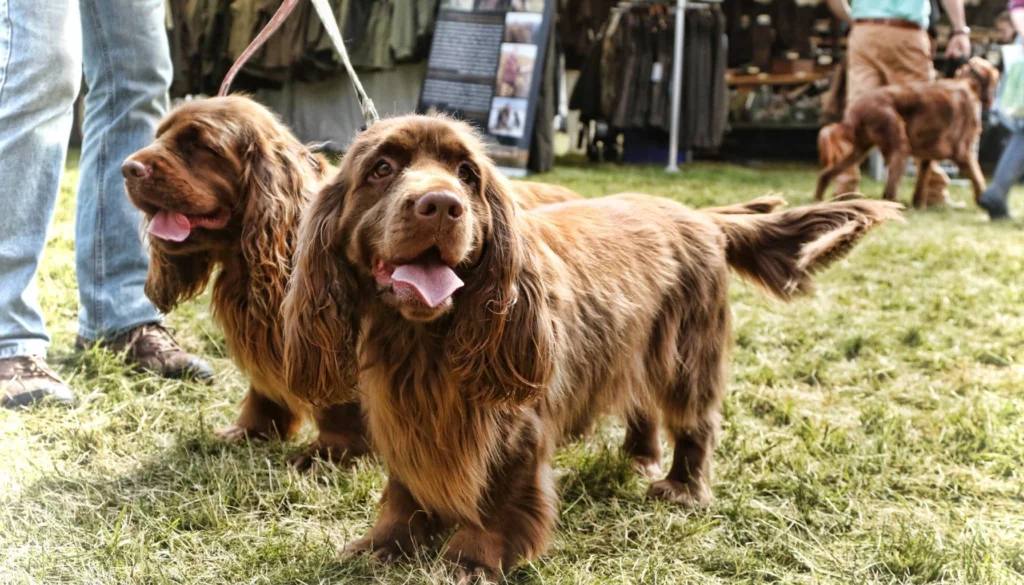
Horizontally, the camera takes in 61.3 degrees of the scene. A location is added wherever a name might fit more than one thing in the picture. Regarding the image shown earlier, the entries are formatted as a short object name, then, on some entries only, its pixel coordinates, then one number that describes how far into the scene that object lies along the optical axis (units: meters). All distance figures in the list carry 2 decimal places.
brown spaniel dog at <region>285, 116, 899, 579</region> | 1.76
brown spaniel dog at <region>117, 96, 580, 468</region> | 2.35
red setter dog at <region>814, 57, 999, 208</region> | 7.69
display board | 8.53
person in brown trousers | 7.44
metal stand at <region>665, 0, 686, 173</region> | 9.99
